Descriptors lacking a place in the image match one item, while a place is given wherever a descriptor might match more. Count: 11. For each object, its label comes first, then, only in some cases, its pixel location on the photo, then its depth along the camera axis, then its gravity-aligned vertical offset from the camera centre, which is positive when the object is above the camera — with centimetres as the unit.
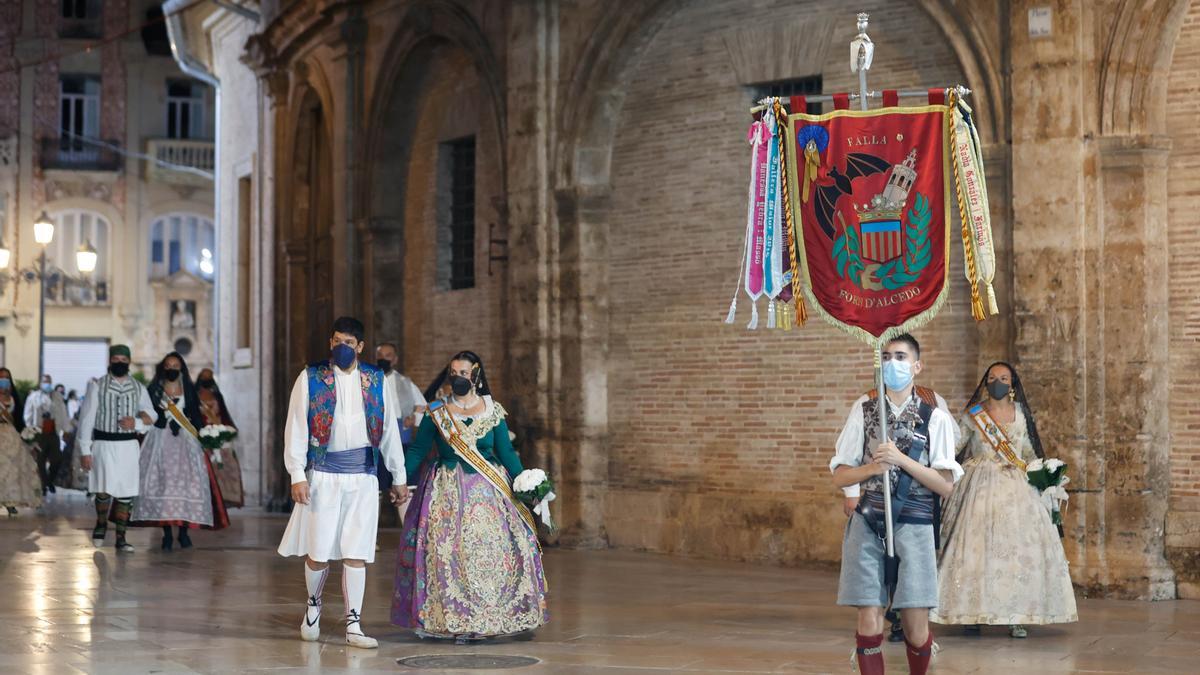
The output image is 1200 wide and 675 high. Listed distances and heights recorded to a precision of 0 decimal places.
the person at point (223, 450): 1797 -78
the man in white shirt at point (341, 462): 1030 -50
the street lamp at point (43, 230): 2475 +212
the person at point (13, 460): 2112 -98
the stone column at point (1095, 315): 1327 +43
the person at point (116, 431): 1675 -50
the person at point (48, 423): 2606 -69
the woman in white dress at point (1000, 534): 1081 -102
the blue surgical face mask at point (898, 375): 789 -1
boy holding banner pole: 776 -60
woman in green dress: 1037 -94
